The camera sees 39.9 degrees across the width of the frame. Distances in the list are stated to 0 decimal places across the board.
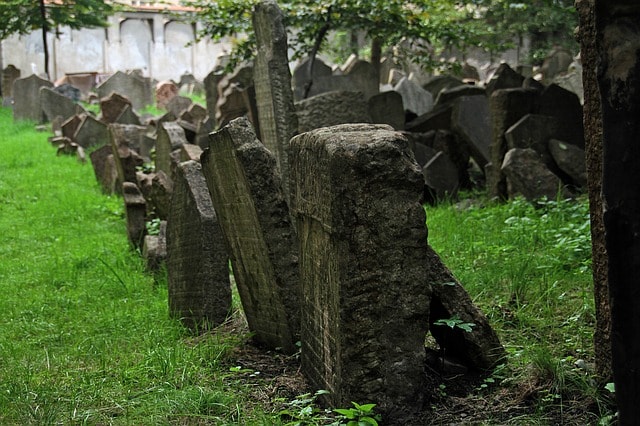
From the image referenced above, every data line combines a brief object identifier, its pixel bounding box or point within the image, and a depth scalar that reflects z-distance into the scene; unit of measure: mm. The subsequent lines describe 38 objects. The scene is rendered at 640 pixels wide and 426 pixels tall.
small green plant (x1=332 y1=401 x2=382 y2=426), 3365
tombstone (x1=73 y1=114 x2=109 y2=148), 14836
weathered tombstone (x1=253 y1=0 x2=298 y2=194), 8433
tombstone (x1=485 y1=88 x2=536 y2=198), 9094
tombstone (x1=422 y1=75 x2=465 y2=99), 15117
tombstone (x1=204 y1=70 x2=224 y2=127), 14422
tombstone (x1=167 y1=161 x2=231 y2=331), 5363
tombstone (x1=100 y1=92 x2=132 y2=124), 16586
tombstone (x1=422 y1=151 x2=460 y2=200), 9906
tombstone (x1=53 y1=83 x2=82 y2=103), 23789
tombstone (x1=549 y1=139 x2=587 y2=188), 8812
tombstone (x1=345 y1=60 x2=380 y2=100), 13607
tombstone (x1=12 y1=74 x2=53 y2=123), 18969
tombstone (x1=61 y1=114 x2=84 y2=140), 15414
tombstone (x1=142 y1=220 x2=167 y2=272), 6965
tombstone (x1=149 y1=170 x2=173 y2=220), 8336
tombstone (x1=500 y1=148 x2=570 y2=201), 8352
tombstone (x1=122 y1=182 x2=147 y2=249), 8219
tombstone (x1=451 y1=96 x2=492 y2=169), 10336
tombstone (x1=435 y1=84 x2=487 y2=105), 12320
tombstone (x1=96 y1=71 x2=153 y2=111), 23625
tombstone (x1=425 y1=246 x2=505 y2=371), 4082
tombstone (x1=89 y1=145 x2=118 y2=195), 11266
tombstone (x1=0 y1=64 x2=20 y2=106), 23766
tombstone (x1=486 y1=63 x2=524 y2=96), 11359
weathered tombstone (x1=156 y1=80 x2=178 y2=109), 25994
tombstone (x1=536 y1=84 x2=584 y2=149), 9383
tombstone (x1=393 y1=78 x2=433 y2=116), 13617
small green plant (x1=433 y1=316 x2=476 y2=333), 3960
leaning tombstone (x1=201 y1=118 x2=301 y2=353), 4648
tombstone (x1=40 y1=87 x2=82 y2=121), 18250
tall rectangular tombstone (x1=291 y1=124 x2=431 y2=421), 3529
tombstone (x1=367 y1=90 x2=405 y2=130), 11570
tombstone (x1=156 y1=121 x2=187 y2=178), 9930
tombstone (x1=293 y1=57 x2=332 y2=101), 12679
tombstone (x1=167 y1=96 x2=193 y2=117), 19625
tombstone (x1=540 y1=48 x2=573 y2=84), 20156
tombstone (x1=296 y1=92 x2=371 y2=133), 9719
